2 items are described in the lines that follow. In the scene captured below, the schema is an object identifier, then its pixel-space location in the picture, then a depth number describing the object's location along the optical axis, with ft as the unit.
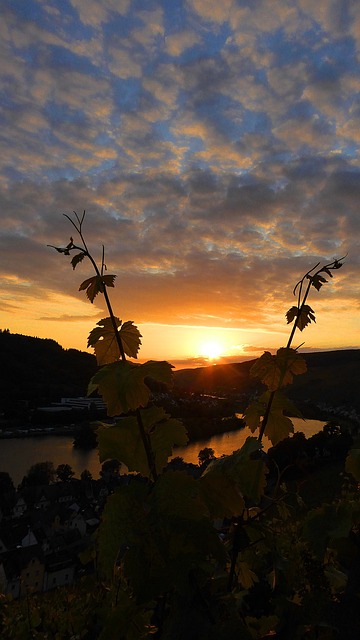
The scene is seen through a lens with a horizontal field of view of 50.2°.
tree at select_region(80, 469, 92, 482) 212.23
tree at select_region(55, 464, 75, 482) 221.05
